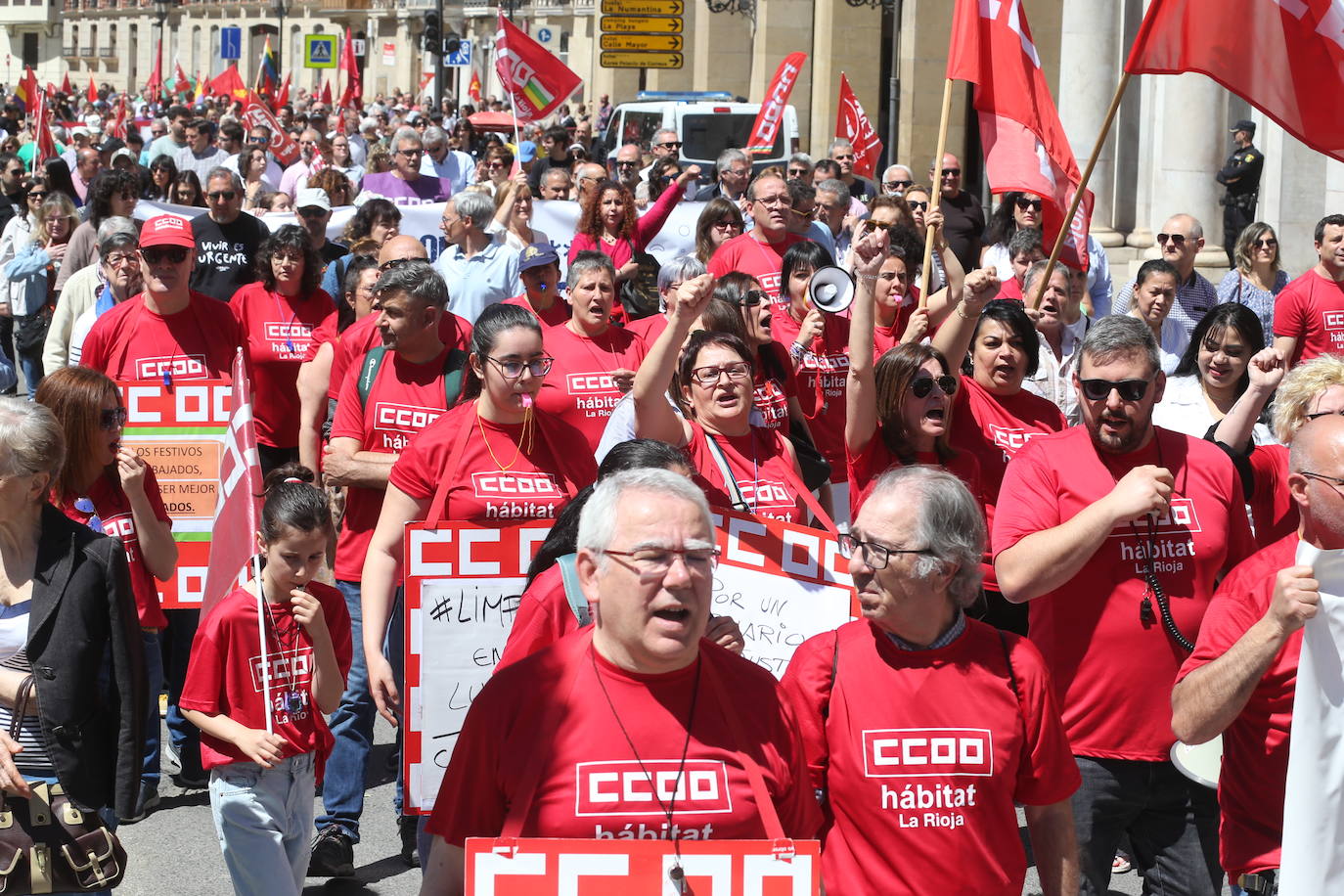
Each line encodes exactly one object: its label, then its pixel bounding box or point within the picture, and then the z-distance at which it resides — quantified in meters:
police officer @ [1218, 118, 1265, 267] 17.30
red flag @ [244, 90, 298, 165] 21.41
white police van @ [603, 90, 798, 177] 24.76
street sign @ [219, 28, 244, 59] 54.75
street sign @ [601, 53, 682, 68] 28.23
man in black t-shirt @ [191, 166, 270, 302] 10.66
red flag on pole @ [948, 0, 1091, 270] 7.90
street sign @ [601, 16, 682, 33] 28.25
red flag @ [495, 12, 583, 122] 17.11
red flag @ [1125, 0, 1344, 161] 6.30
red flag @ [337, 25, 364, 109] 34.25
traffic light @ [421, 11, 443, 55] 33.81
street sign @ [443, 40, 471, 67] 40.75
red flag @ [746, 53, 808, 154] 18.56
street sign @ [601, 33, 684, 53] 28.27
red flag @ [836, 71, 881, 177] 17.92
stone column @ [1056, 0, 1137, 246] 16.83
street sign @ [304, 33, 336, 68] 42.31
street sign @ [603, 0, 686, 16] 28.39
